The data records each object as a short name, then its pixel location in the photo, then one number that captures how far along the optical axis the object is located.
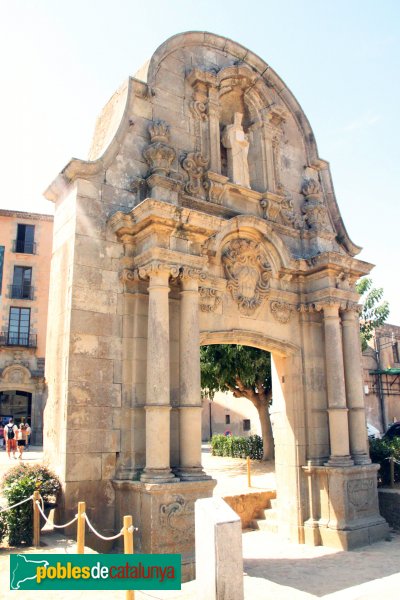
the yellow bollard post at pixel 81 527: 5.69
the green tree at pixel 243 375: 16.70
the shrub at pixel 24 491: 6.79
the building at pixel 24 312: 26.52
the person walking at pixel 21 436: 16.67
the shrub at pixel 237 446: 20.41
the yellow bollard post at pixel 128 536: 4.88
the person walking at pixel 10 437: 17.94
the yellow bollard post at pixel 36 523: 6.71
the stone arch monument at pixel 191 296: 7.66
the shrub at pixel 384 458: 11.84
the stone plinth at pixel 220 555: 4.36
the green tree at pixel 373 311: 20.02
